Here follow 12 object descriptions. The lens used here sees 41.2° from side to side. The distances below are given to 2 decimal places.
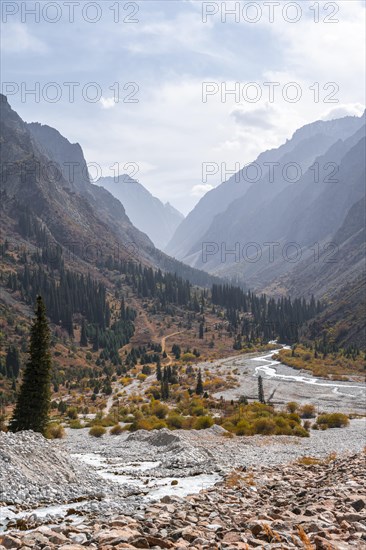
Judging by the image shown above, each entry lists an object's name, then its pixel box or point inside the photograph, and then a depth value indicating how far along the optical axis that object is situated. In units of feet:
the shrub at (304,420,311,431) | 161.48
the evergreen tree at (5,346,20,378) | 285.64
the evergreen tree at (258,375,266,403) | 226.13
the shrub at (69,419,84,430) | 172.45
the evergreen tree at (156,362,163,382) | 304.71
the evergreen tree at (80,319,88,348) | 445.46
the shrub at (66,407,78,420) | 203.10
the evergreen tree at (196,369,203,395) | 249.75
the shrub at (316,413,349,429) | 169.78
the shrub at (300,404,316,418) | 196.54
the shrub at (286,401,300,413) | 204.76
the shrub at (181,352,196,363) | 425.69
